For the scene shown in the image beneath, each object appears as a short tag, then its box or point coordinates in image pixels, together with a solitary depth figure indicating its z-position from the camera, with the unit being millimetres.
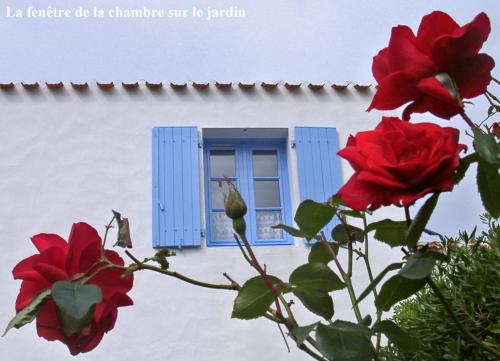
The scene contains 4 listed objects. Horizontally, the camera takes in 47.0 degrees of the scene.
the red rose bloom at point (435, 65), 505
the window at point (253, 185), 4801
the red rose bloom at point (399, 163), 462
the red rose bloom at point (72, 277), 533
